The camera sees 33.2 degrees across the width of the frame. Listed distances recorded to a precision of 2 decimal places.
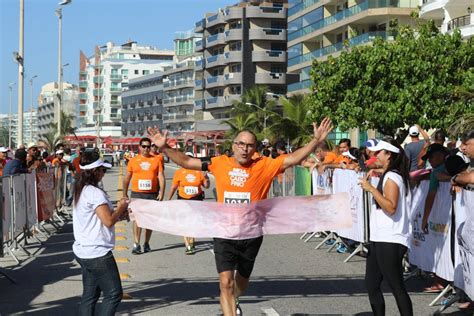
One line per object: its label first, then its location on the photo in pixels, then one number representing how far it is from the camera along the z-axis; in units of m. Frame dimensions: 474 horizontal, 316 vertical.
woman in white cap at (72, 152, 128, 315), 6.85
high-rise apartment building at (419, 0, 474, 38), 43.66
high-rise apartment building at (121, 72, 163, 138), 159.50
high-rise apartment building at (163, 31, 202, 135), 136.75
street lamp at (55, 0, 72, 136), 62.93
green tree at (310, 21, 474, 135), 38.00
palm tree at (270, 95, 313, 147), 53.78
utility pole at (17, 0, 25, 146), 33.22
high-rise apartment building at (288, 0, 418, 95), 59.88
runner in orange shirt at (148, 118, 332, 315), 7.52
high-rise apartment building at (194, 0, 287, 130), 104.62
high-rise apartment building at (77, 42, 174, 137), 191.38
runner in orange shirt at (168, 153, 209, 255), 14.41
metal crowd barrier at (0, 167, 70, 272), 12.99
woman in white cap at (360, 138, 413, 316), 7.22
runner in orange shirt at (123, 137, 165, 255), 14.20
